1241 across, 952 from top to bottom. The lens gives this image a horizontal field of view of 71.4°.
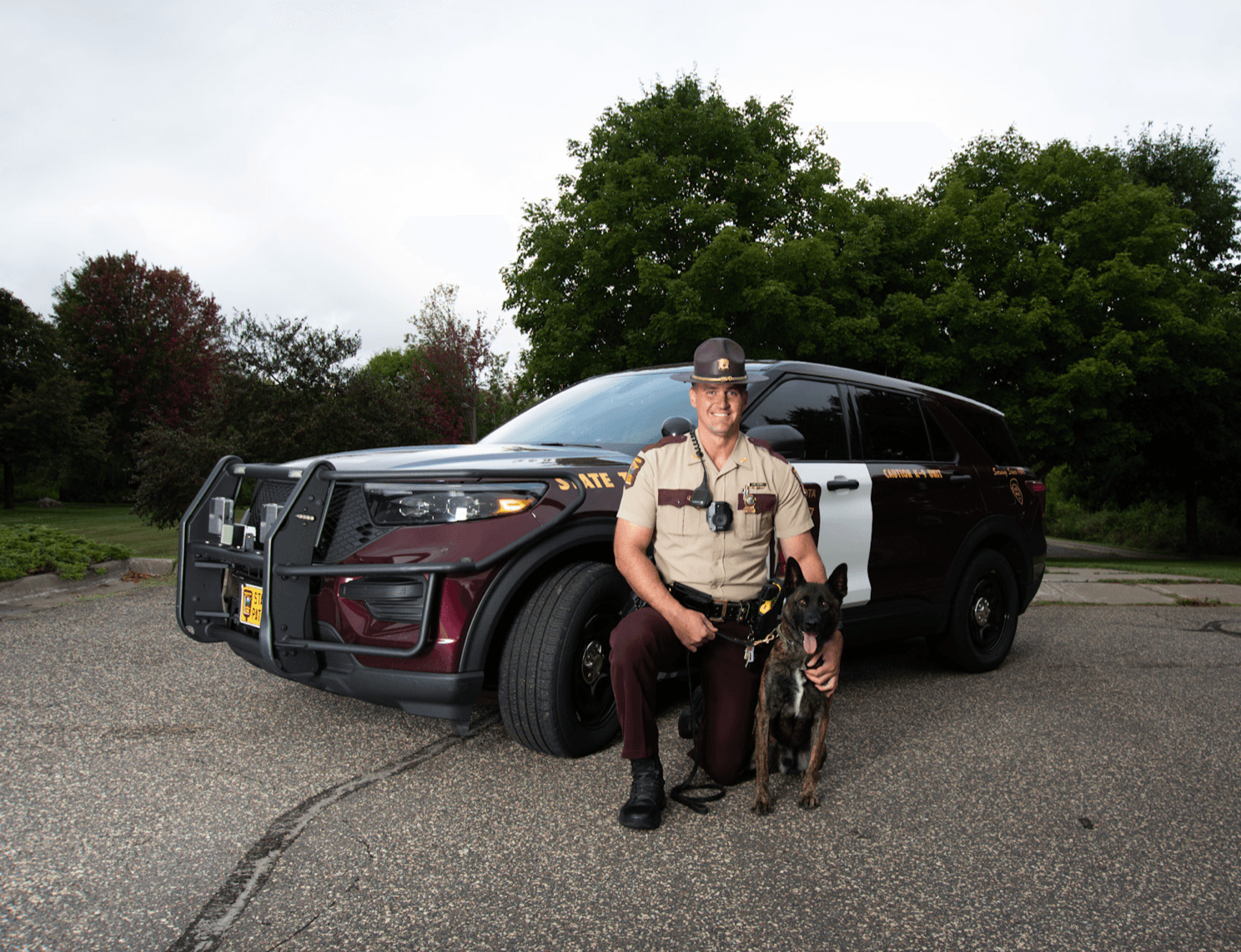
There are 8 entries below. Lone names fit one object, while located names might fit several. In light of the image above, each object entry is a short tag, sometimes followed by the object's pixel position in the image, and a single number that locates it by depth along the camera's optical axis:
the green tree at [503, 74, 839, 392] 16.27
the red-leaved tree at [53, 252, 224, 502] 37.53
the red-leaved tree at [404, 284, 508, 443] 24.89
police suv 3.11
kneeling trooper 3.05
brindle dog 2.95
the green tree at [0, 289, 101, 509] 26.55
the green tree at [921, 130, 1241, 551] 17.47
